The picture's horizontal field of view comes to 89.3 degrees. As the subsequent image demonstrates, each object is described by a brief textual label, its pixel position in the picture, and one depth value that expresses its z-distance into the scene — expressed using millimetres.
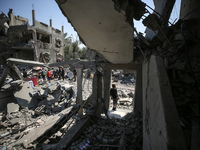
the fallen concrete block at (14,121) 5168
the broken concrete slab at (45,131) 3592
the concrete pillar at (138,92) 4691
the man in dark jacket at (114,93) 5934
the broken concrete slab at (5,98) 6500
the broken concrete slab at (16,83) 6408
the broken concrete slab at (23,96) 6492
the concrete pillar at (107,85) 6396
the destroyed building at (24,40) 17219
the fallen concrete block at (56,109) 6459
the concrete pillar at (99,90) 4638
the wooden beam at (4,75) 6623
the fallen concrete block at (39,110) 6082
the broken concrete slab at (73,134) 3086
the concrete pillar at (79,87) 3980
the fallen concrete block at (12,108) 5961
